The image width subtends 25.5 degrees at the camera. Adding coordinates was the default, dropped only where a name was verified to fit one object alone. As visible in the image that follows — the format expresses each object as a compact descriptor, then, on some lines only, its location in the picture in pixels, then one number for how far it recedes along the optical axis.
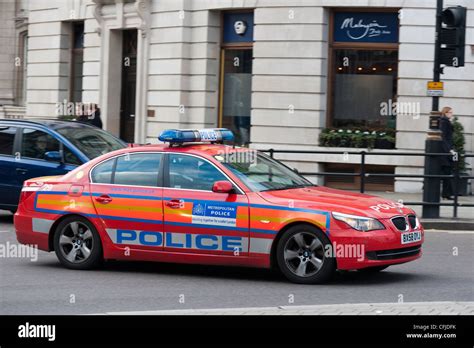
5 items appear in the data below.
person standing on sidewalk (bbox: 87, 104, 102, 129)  26.53
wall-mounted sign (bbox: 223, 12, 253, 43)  26.52
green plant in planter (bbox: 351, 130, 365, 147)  24.47
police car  10.77
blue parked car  16.58
